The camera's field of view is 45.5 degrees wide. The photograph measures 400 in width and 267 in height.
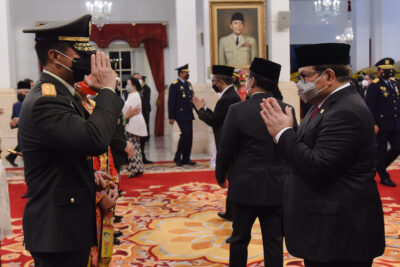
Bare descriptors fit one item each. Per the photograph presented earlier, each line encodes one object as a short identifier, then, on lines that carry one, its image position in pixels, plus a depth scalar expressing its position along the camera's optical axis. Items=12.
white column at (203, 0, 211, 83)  9.12
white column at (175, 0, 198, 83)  10.07
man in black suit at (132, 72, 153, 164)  8.73
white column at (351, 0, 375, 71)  16.09
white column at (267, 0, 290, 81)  9.08
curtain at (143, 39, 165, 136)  14.48
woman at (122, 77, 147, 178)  7.21
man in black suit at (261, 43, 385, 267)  1.97
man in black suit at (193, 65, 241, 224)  4.52
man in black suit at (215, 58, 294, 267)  3.09
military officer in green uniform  1.79
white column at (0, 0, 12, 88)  9.72
